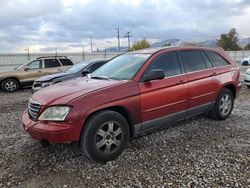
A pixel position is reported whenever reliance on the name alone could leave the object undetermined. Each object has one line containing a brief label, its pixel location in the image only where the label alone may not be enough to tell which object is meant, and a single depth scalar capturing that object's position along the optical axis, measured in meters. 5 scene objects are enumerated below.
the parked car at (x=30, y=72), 9.56
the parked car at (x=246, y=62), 19.40
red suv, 2.76
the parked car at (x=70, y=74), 7.01
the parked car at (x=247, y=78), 7.59
